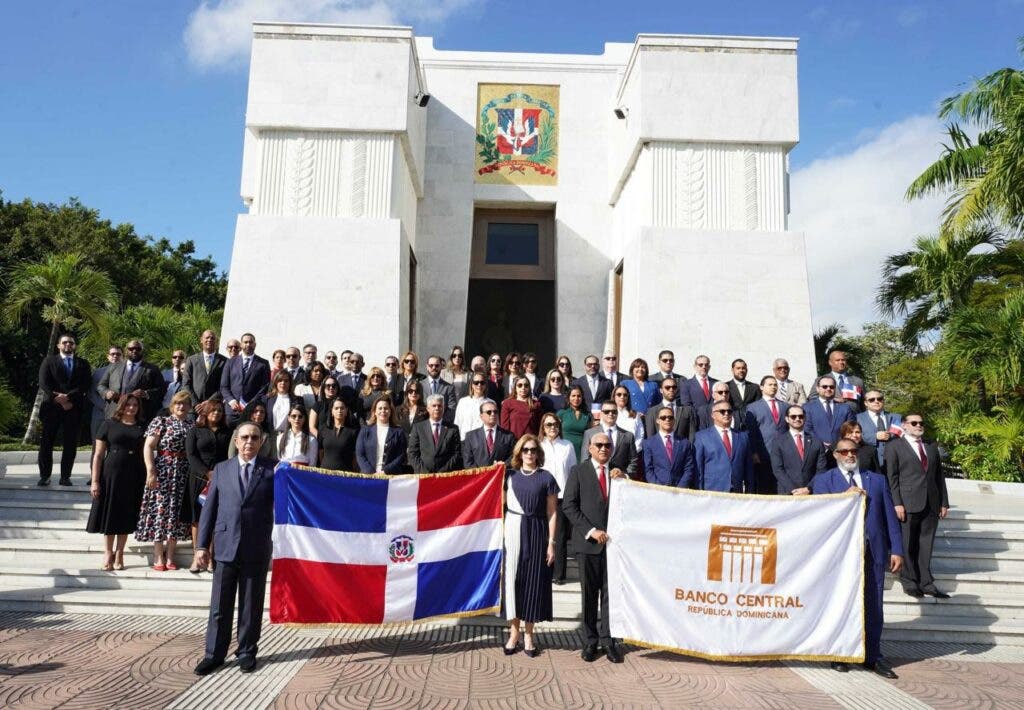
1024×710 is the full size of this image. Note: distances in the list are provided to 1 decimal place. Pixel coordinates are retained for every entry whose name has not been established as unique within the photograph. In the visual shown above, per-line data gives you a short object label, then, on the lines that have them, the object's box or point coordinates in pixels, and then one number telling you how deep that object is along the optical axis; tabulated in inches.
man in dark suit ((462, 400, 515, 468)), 254.1
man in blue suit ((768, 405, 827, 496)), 258.2
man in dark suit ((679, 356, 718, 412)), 334.3
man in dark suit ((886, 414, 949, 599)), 274.4
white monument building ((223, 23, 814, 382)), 502.0
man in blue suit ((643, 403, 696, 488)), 248.5
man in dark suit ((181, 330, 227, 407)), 334.3
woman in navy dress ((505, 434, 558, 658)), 213.8
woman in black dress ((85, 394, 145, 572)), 267.0
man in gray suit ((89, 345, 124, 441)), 347.9
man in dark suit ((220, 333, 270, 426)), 333.4
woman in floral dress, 266.5
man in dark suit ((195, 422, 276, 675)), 196.7
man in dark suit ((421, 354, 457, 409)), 331.6
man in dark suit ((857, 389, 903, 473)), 290.4
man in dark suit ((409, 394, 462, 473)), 256.4
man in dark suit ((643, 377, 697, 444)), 297.3
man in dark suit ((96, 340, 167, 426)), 328.8
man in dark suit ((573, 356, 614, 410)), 339.0
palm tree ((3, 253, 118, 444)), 618.8
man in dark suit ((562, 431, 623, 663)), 212.7
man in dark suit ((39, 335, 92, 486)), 336.5
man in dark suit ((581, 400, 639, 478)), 248.5
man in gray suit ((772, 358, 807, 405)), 331.9
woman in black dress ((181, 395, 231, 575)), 264.8
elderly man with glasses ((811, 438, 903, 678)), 213.2
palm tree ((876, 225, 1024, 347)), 589.9
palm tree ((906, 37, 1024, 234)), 445.1
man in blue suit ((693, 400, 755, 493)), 256.1
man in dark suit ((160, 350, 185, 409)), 347.3
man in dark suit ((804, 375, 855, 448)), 301.0
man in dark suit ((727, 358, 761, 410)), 334.6
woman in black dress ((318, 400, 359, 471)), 265.7
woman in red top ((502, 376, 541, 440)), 295.7
